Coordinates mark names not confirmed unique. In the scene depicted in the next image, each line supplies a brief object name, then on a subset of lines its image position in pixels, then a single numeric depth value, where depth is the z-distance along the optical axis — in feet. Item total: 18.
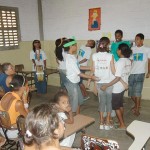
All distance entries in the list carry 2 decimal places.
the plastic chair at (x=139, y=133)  6.88
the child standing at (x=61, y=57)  13.19
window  20.90
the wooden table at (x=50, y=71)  20.91
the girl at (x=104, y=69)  11.80
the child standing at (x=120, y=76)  11.51
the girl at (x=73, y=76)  11.84
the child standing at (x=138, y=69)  14.57
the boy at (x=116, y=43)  15.95
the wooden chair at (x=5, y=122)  8.88
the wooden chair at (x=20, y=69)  20.87
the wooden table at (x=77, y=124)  8.09
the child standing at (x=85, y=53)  18.66
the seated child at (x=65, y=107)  8.71
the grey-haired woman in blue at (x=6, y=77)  12.46
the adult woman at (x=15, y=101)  9.02
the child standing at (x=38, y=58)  20.08
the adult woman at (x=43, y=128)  4.69
